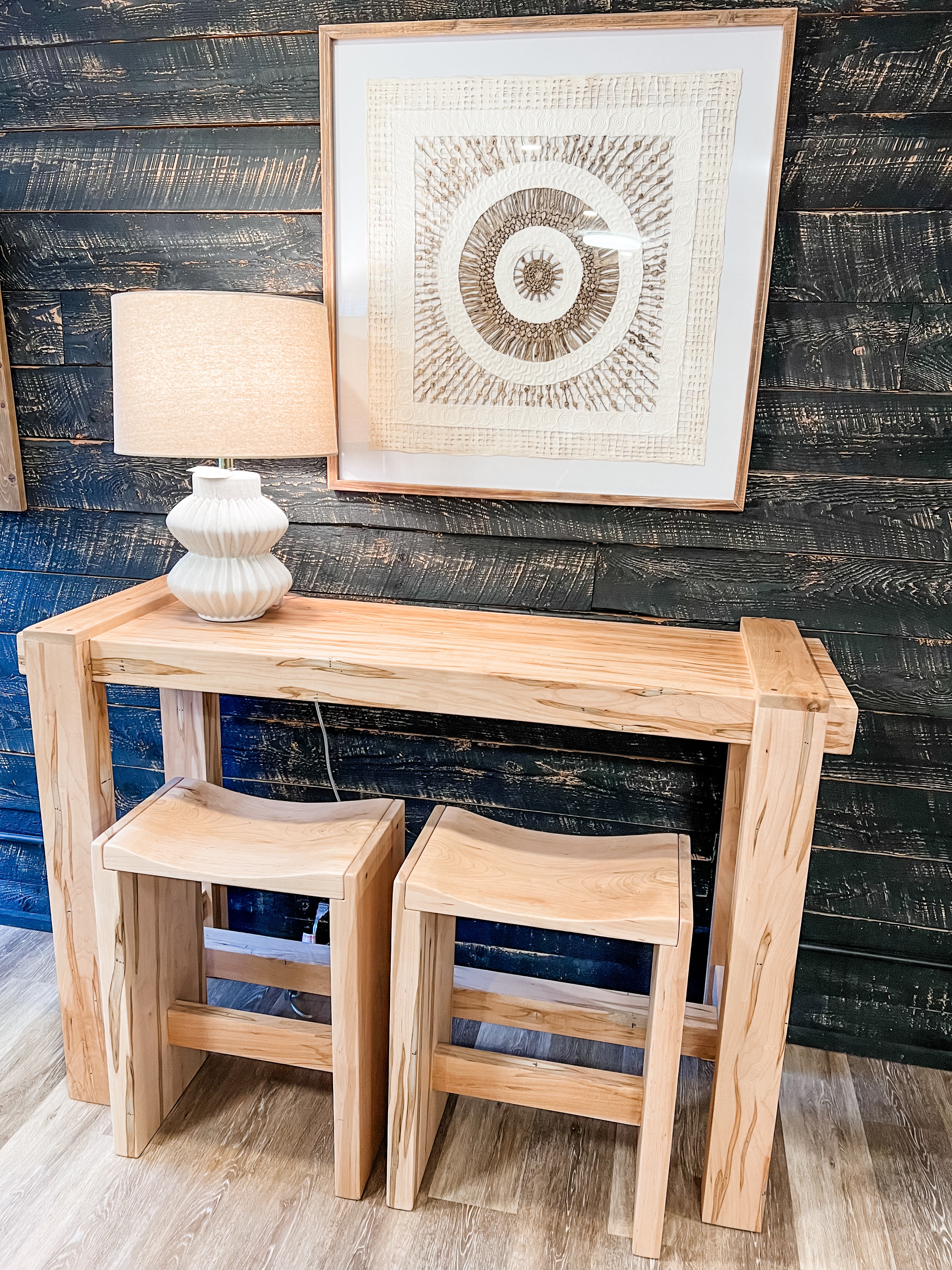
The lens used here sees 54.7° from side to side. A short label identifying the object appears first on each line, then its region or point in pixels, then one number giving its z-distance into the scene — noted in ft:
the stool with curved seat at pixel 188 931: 4.79
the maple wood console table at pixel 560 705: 4.52
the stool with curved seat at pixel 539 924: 4.50
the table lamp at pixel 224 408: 4.84
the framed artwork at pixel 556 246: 5.20
